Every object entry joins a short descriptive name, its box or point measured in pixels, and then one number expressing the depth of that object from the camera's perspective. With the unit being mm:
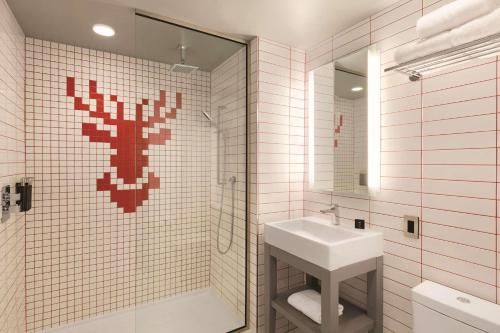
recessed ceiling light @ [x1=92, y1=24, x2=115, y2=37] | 1838
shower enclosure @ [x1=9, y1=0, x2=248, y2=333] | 1961
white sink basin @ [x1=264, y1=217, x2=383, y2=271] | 1404
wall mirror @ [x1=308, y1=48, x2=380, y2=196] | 1650
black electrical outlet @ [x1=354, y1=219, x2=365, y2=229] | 1670
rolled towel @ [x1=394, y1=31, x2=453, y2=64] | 1040
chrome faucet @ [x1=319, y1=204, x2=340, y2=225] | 1828
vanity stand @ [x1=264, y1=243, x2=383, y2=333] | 1384
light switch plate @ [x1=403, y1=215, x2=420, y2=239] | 1417
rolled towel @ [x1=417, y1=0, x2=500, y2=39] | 924
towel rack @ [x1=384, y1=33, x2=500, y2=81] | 965
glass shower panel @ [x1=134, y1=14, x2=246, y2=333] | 1938
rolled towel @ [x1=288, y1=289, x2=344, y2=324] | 1521
